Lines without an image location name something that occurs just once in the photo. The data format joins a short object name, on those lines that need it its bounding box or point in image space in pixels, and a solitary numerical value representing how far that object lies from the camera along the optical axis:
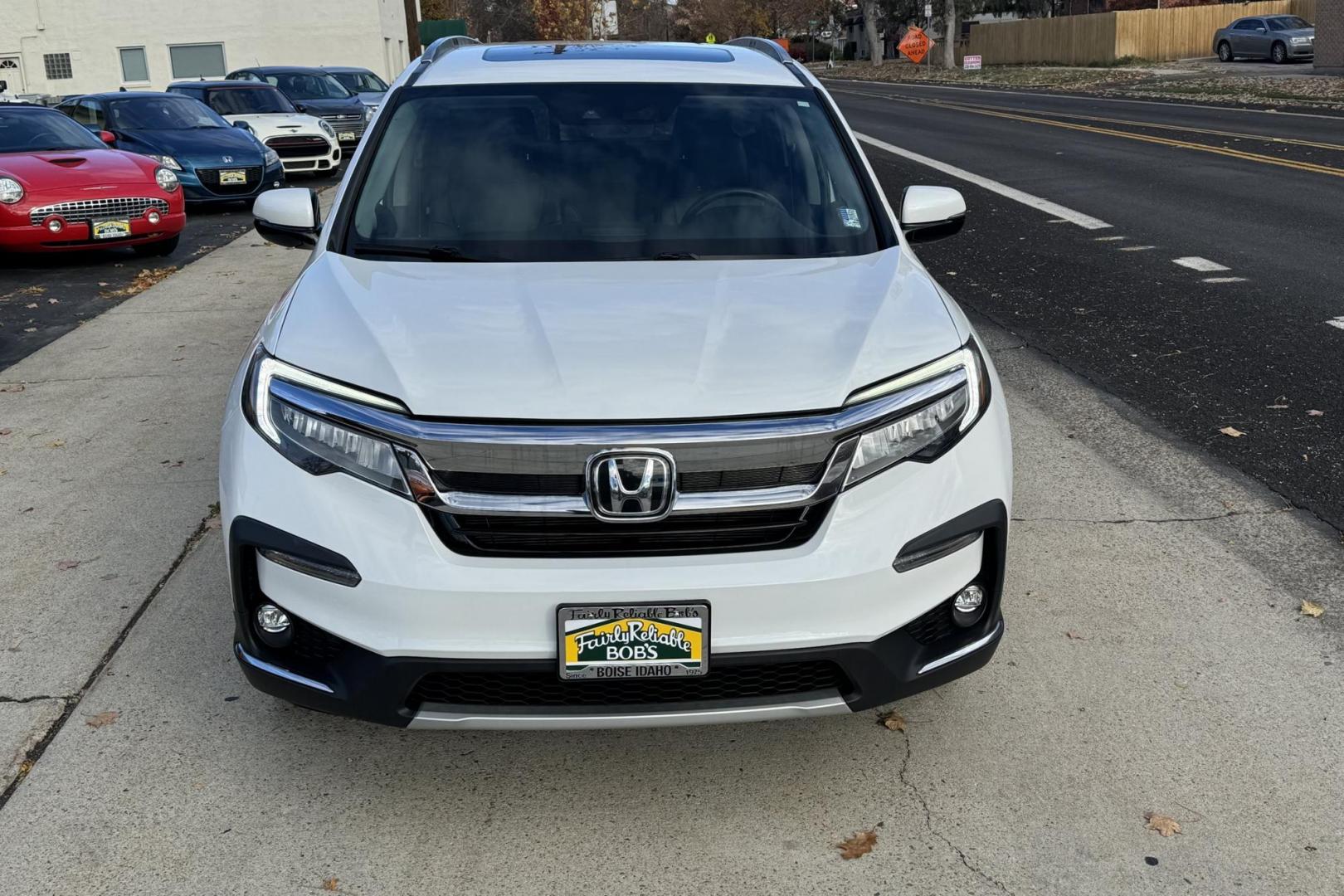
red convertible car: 12.05
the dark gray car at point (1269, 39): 44.66
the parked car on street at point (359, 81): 27.28
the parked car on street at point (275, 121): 20.06
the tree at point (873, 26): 88.06
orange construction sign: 67.69
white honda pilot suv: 2.89
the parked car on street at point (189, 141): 16.73
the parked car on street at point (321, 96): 23.72
